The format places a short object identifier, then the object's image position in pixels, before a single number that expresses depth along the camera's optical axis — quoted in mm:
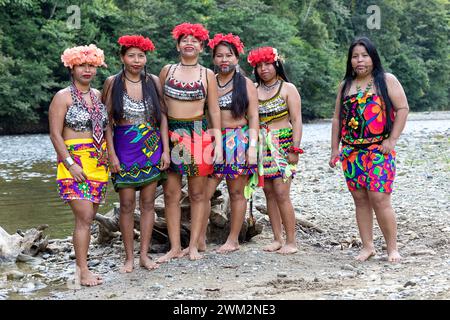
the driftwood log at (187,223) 6930
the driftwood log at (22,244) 7156
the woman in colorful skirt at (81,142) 5641
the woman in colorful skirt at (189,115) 6180
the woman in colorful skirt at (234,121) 6383
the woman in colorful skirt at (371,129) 6168
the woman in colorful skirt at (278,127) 6574
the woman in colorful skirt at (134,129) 5969
